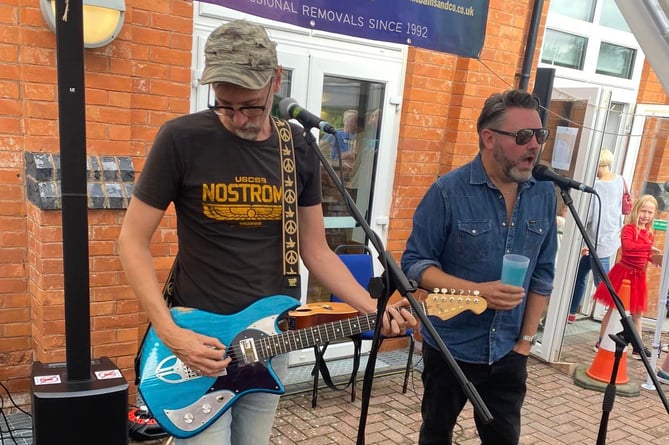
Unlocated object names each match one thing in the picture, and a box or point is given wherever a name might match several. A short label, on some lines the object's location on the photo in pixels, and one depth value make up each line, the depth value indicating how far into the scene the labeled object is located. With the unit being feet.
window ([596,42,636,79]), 22.65
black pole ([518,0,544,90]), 15.75
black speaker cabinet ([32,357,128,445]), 8.22
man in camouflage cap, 6.39
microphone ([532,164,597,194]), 8.62
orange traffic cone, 17.28
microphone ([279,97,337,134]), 6.39
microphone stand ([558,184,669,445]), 8.27
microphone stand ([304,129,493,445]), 5.84
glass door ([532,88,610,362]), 17.31
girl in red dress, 17.75
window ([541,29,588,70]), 20.52
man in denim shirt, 8.59
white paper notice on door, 17.76
